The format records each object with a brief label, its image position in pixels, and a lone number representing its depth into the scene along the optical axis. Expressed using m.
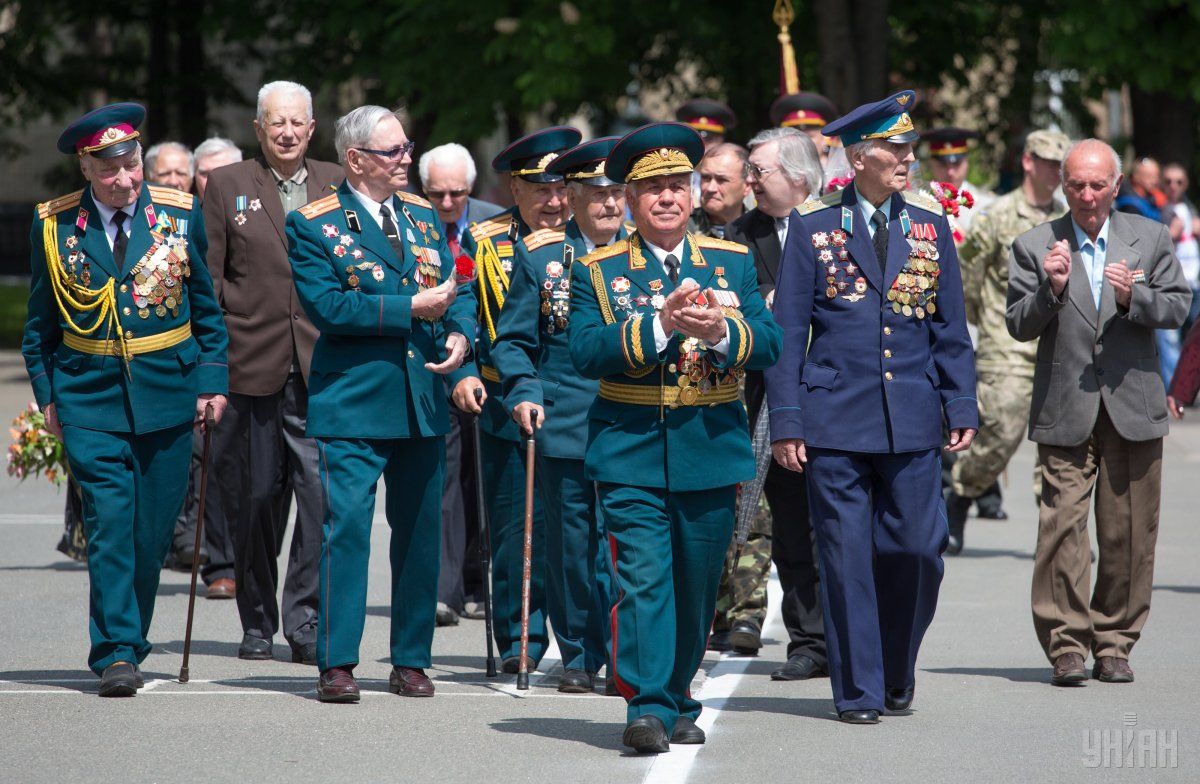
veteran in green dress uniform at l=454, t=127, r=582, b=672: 15.73
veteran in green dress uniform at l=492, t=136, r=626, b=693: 14.77
